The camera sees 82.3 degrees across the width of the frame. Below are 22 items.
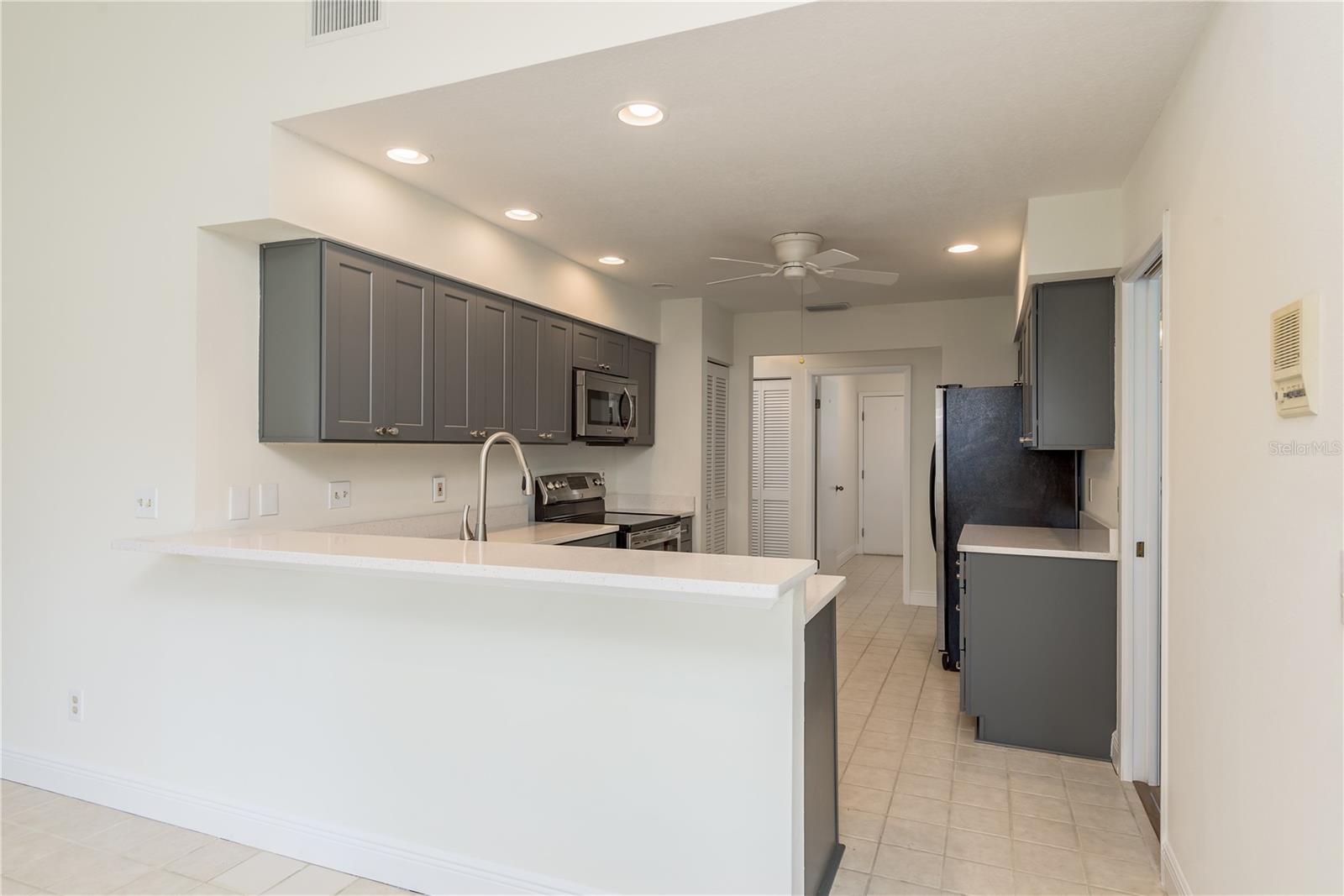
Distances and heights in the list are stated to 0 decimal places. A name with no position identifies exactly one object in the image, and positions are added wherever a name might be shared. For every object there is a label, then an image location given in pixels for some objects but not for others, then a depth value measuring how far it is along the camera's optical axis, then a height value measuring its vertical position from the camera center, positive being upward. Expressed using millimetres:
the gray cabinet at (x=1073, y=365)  3295 +379
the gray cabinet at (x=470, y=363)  3420 +414
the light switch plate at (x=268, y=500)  2848 -182
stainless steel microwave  4523 +270
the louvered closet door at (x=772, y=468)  7605 -158
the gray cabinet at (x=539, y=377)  3975 +402
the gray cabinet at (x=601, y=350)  4574 +631
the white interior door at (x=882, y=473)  9305 -255
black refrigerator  4316 -140
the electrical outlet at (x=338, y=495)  3199 -188
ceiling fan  3715 +934
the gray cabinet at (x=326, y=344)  2770 +396
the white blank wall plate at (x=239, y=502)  2729 -186
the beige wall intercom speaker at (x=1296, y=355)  1335 +179
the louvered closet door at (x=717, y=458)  5578 -51
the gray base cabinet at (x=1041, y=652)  3230 -863
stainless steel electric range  4660 -397
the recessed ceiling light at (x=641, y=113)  2410 +1081
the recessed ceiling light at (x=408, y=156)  2797 +1091
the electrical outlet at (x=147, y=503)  2666 -184
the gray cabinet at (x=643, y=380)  5227 +491
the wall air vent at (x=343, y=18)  2398 +1376
